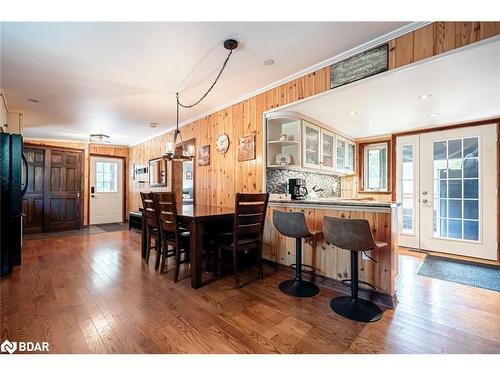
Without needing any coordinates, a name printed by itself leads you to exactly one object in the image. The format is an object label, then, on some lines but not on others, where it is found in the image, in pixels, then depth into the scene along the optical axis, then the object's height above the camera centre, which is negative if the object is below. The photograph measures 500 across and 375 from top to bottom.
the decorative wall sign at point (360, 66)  2.11 +1.19
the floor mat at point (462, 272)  2.63 -1.05
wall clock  3.75 +0.75
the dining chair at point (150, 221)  2.90 -0.44
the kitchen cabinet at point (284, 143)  3.15 +0.63
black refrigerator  2.77 -0.16
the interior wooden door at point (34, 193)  5.43 -0.14
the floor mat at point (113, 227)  5.91 -1.06
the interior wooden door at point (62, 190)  5.71 -0.07
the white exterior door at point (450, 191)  3.43 -0.02
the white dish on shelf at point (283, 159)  3.15 +0.41
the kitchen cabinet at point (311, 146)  3.26 +0.63
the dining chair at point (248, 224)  2.40 -0.39
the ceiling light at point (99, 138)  5.63 +1.24
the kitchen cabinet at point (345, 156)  4.24 +0.64
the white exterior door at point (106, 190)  6.70 -0.08
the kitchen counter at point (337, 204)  2.08 -0.16
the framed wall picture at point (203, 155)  4.19 +0.61
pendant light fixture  2.13 +1.33
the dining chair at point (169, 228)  2.50 -0.45
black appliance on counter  2.96 -0.01
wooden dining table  2.38 -0.53
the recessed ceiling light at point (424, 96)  2.67 +1.09
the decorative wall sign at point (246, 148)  3.31 +0.59
